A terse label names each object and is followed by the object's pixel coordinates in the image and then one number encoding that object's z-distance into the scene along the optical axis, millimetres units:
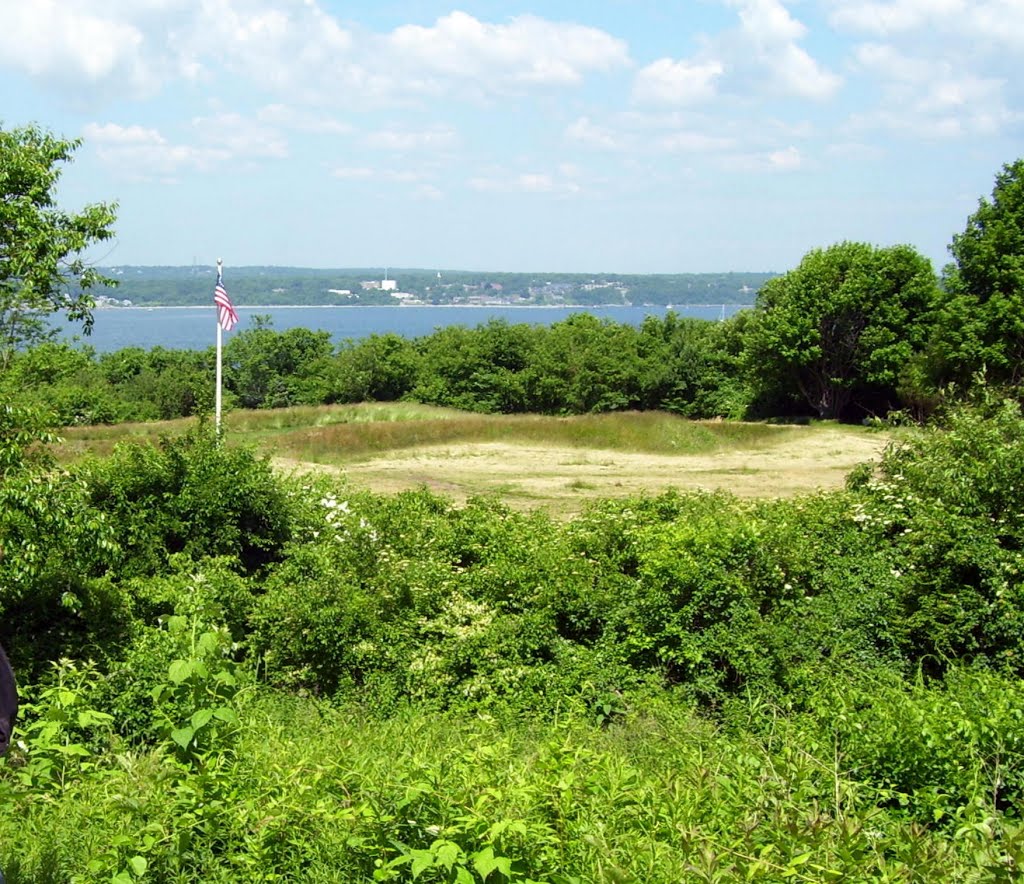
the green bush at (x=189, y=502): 11562
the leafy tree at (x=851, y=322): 47875
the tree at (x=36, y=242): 10898
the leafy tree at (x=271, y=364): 71688
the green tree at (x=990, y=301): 38781
